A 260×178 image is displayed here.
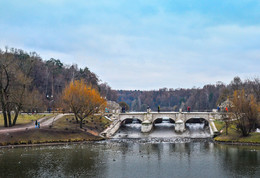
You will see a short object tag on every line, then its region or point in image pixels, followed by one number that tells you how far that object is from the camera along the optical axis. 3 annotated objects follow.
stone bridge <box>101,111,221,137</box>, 64.12
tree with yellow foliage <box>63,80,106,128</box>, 54.84
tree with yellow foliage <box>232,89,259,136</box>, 47.12
